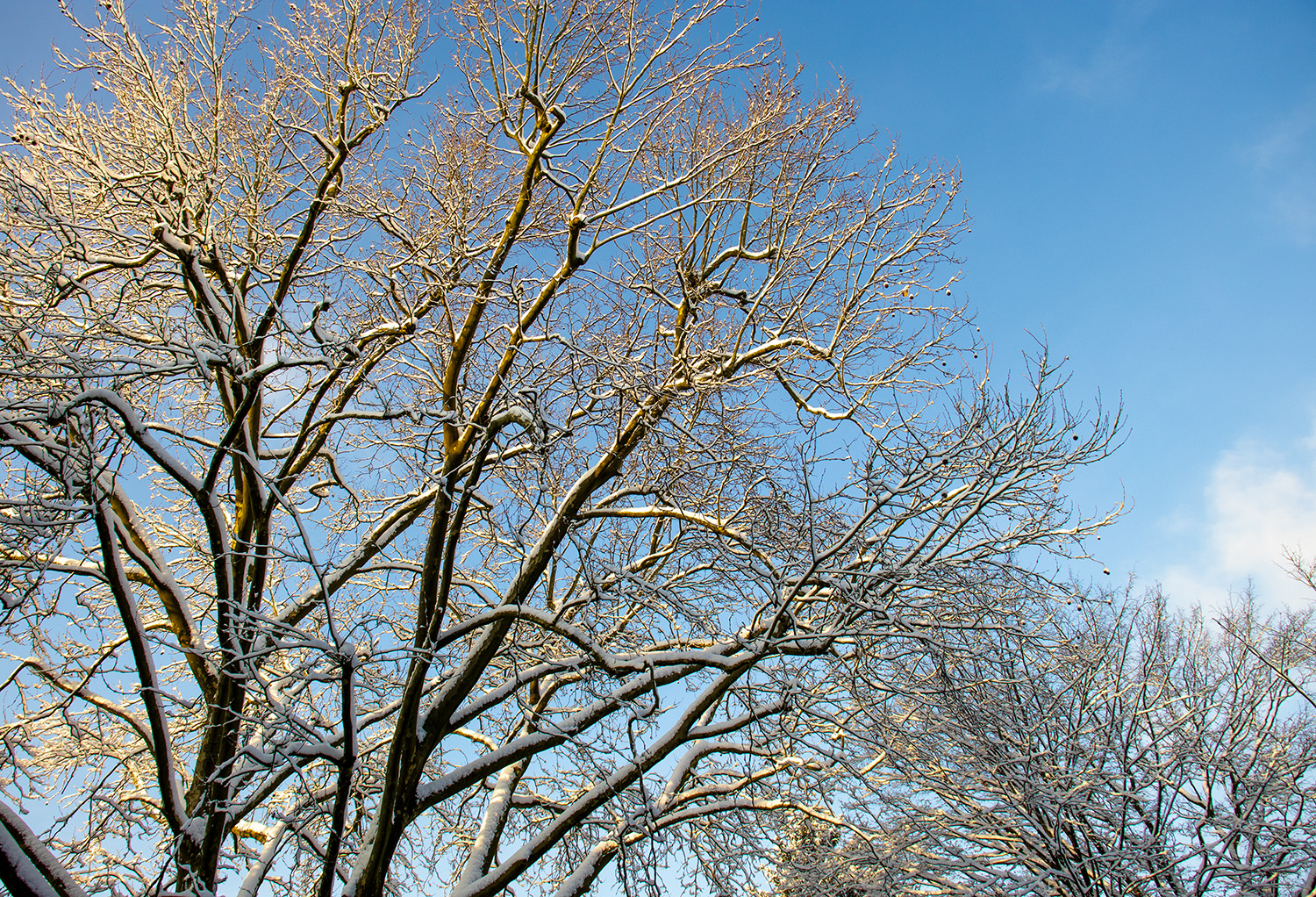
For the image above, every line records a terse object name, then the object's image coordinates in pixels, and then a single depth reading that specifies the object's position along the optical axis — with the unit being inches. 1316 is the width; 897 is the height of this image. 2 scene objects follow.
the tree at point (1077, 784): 278.2
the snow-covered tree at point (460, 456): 216.8
